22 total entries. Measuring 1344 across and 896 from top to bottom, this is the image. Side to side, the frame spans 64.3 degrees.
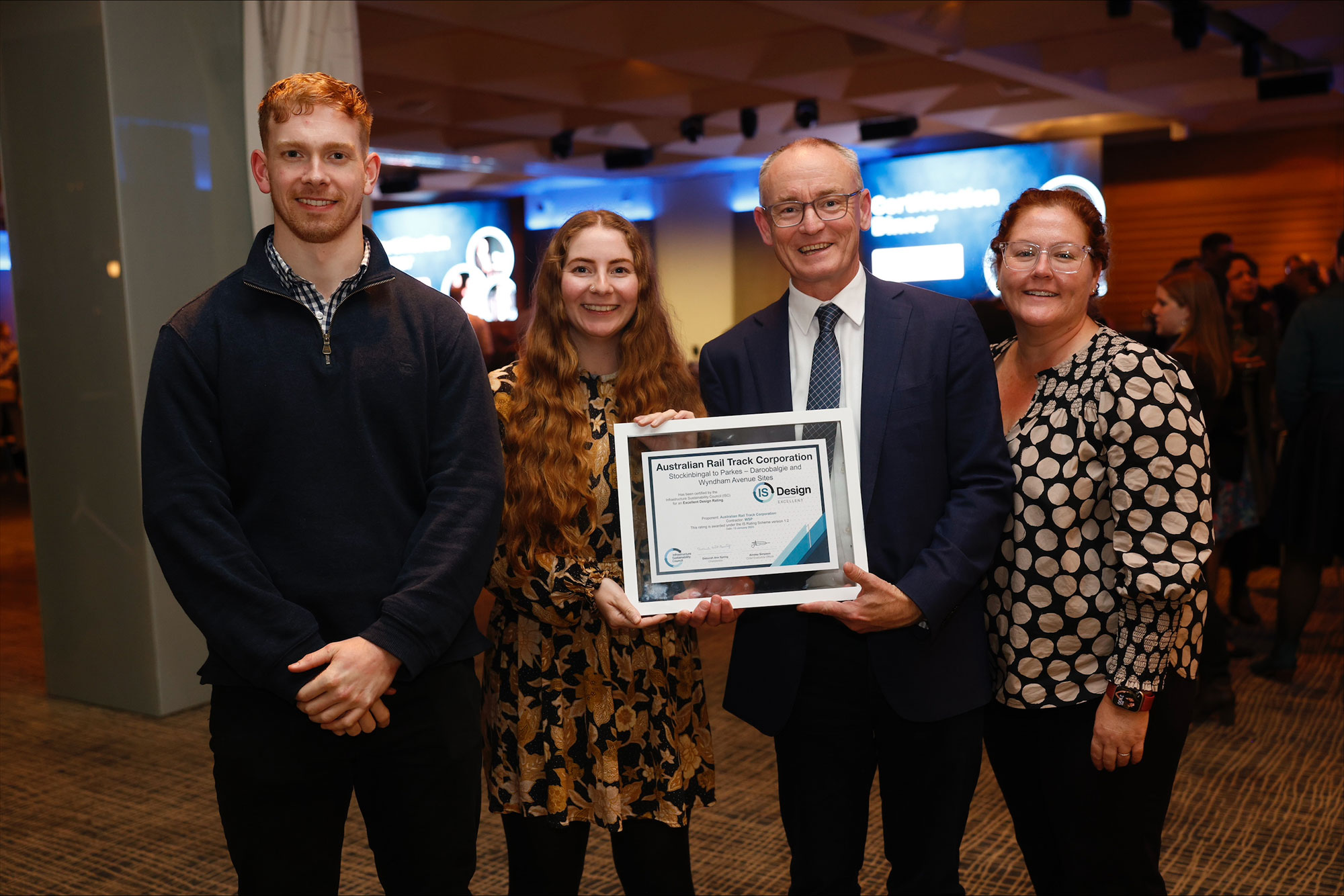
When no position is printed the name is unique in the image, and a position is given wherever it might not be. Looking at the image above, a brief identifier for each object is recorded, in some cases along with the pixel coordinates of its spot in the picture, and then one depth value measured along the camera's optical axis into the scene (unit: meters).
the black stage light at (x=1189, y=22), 6.34
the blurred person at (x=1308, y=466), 4.55
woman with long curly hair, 2.12
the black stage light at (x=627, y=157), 11.31
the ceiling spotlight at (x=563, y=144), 10.01
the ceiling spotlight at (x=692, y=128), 9.35
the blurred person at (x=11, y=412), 12.29
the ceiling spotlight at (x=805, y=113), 8.90
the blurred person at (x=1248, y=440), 4.75
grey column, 4.22
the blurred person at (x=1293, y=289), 7.48
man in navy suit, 1.98
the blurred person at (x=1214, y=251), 6.46
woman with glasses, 1.92
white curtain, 4.30
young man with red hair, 1.75
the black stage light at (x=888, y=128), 9.64
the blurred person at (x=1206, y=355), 4.16
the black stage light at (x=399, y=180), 12.48
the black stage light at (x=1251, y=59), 7.37
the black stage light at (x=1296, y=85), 7.92
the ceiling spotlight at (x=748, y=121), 9.27
